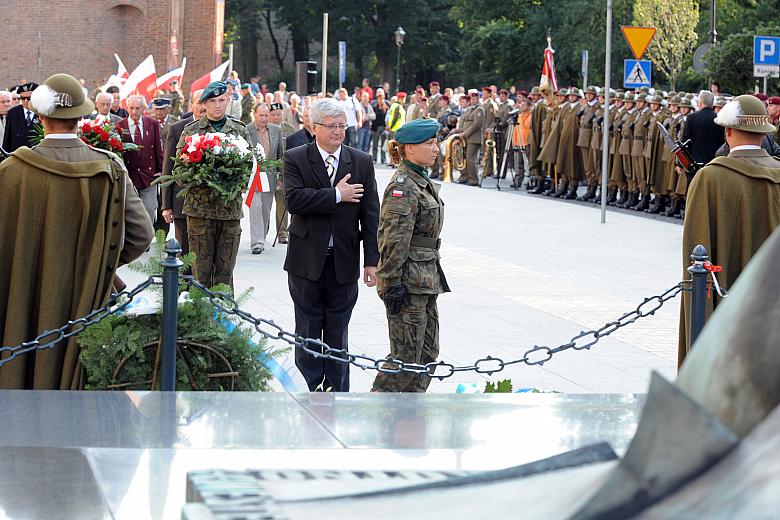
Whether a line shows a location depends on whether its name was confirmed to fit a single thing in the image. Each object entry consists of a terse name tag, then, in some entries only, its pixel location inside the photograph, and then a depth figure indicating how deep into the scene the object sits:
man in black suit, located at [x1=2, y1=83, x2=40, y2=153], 14.94
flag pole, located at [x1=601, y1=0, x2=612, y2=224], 17.88
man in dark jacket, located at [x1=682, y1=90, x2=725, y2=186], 19.44
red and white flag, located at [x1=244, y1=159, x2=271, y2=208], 14.23
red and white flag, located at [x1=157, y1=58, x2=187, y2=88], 27.80
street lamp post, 57.31
